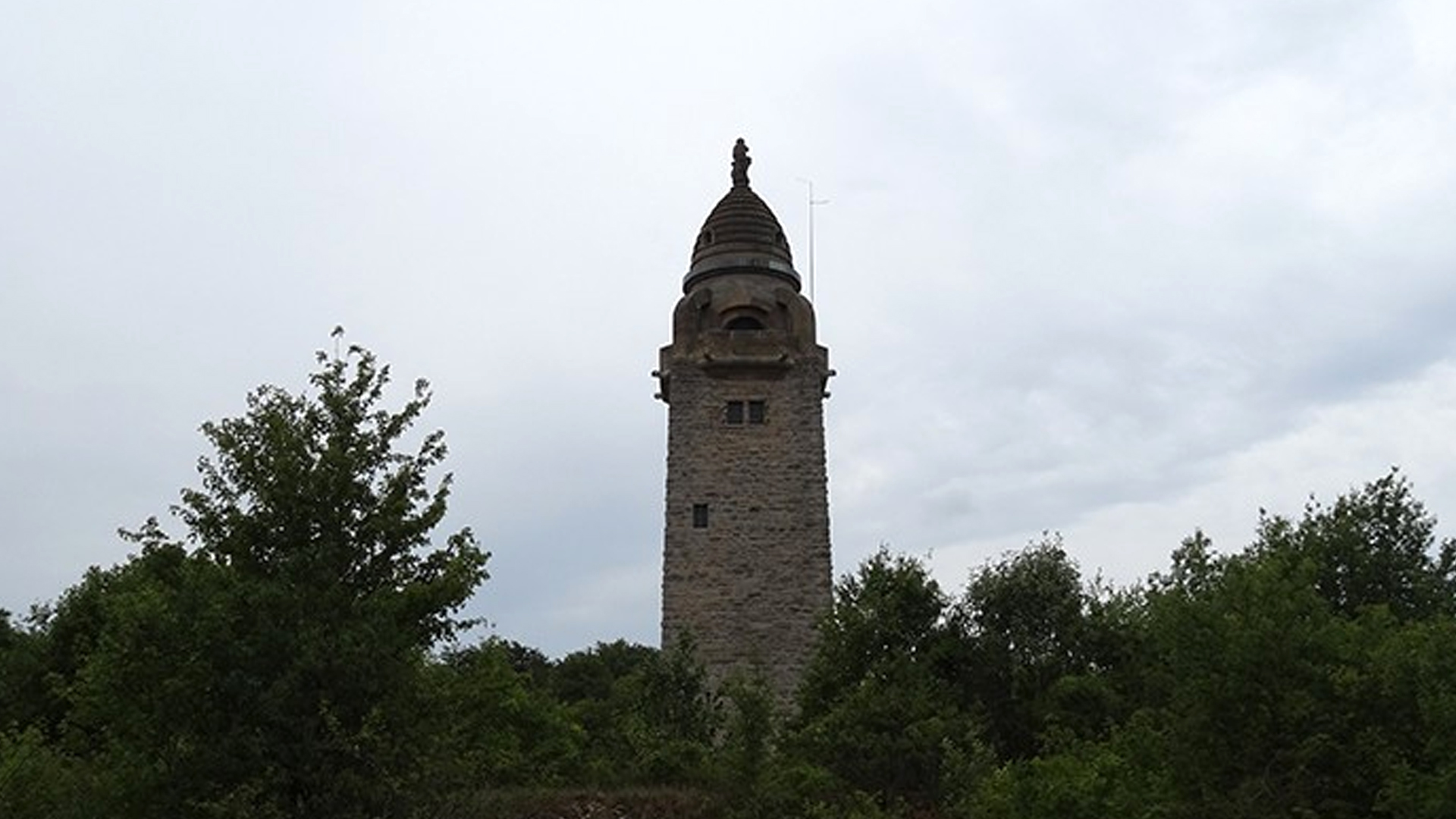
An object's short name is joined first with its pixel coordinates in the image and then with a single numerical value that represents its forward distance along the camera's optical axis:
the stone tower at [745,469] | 30.27
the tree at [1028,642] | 24.59
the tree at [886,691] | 21.31
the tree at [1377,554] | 26.30
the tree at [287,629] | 11.90
